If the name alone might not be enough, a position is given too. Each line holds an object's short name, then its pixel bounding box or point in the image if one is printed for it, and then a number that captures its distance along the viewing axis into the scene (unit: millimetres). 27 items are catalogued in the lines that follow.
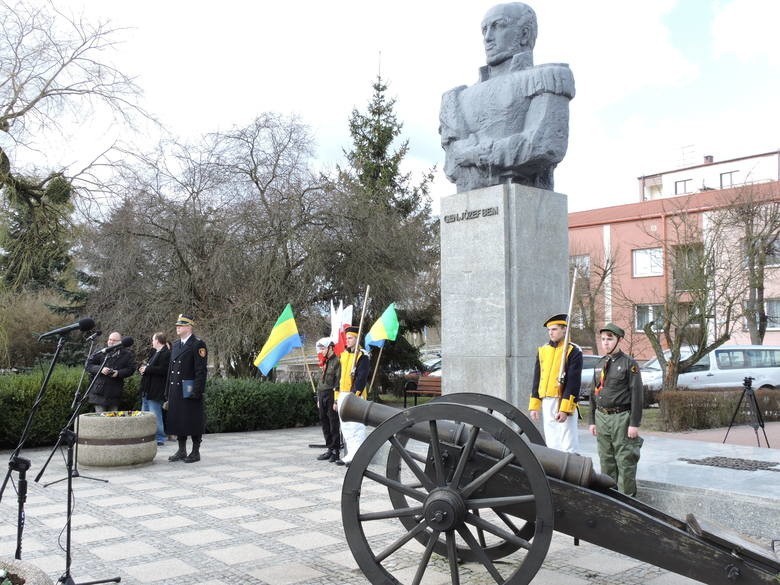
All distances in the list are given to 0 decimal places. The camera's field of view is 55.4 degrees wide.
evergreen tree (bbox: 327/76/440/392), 15586
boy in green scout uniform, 6293
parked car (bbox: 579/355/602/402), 19000
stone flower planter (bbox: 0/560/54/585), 2867
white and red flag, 10516
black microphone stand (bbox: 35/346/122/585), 4301
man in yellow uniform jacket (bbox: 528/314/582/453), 6957
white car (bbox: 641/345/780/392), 19531
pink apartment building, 27750
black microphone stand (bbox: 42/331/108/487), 8395
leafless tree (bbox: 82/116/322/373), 14492
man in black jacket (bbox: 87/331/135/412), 10289
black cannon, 3719
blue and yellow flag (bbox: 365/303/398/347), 11688
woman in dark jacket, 10914
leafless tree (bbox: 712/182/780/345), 21156
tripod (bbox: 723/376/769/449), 10886
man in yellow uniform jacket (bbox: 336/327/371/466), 9172
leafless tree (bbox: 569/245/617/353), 27392
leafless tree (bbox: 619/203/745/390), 17969
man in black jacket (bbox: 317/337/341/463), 9992
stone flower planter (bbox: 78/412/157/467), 8891
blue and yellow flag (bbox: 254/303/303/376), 10805
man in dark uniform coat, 9695
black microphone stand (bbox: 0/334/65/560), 3857
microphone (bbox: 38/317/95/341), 4293
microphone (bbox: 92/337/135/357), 5207
